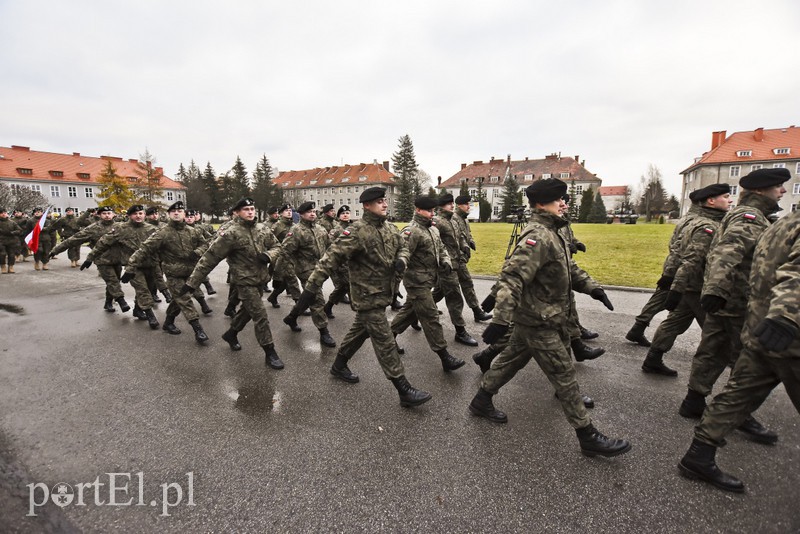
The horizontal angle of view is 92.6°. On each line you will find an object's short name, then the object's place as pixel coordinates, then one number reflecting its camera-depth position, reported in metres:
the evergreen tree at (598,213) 55.60
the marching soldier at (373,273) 4.01
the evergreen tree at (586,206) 54.19
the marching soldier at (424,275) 4.88
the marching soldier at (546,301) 3.01
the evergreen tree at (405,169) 63.26
